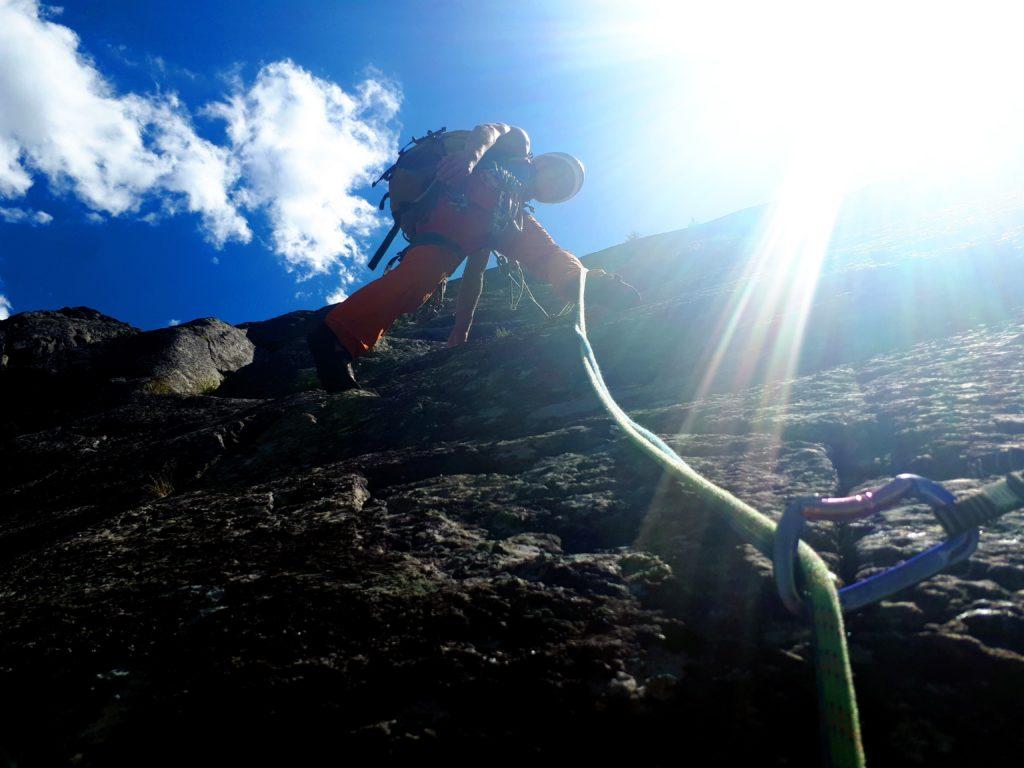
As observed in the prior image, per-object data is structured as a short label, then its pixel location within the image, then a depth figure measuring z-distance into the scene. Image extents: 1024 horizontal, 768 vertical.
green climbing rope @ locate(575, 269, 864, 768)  0.61
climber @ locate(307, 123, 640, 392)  2.99
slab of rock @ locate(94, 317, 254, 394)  6.35
